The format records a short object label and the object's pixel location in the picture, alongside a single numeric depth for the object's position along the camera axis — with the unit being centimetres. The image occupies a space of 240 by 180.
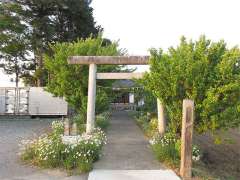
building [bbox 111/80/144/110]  1522
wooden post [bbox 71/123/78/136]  689
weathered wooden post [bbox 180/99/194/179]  449
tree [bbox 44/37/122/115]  884
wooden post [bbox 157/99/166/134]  739
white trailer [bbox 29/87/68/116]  1305
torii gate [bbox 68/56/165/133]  706
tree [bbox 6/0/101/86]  1518
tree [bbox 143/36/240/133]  504
